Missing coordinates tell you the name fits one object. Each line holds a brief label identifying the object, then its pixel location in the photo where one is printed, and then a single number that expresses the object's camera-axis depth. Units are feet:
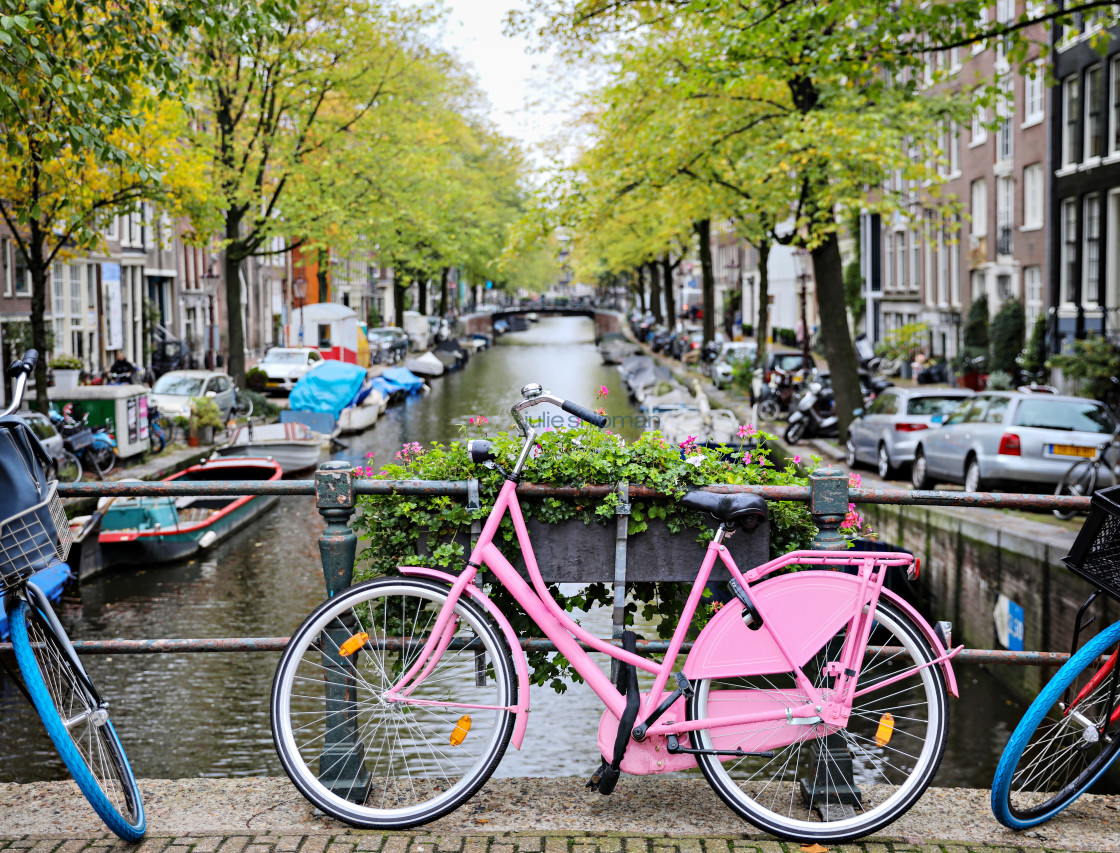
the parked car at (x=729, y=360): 120.98
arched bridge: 287.59
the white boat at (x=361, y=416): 100.89
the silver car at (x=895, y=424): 61.41
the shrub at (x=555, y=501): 12.96
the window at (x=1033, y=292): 106.11
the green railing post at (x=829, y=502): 12.96
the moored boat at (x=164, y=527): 55.36
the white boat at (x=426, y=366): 155.53
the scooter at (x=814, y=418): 79.87
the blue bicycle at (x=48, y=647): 11.37
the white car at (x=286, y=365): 119.75
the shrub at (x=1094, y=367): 75.87
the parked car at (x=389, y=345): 163.73
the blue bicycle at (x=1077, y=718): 12.12
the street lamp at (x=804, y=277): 105.29
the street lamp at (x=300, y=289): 144.24
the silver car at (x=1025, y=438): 49.60
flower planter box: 13.14
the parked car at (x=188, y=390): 87.45
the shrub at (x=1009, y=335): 105.70
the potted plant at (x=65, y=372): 91.81
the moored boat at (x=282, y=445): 80.28
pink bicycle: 12.07
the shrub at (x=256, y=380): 116.16
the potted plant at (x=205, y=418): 82.02
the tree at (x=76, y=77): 28.12
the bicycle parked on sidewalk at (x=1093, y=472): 46.14
